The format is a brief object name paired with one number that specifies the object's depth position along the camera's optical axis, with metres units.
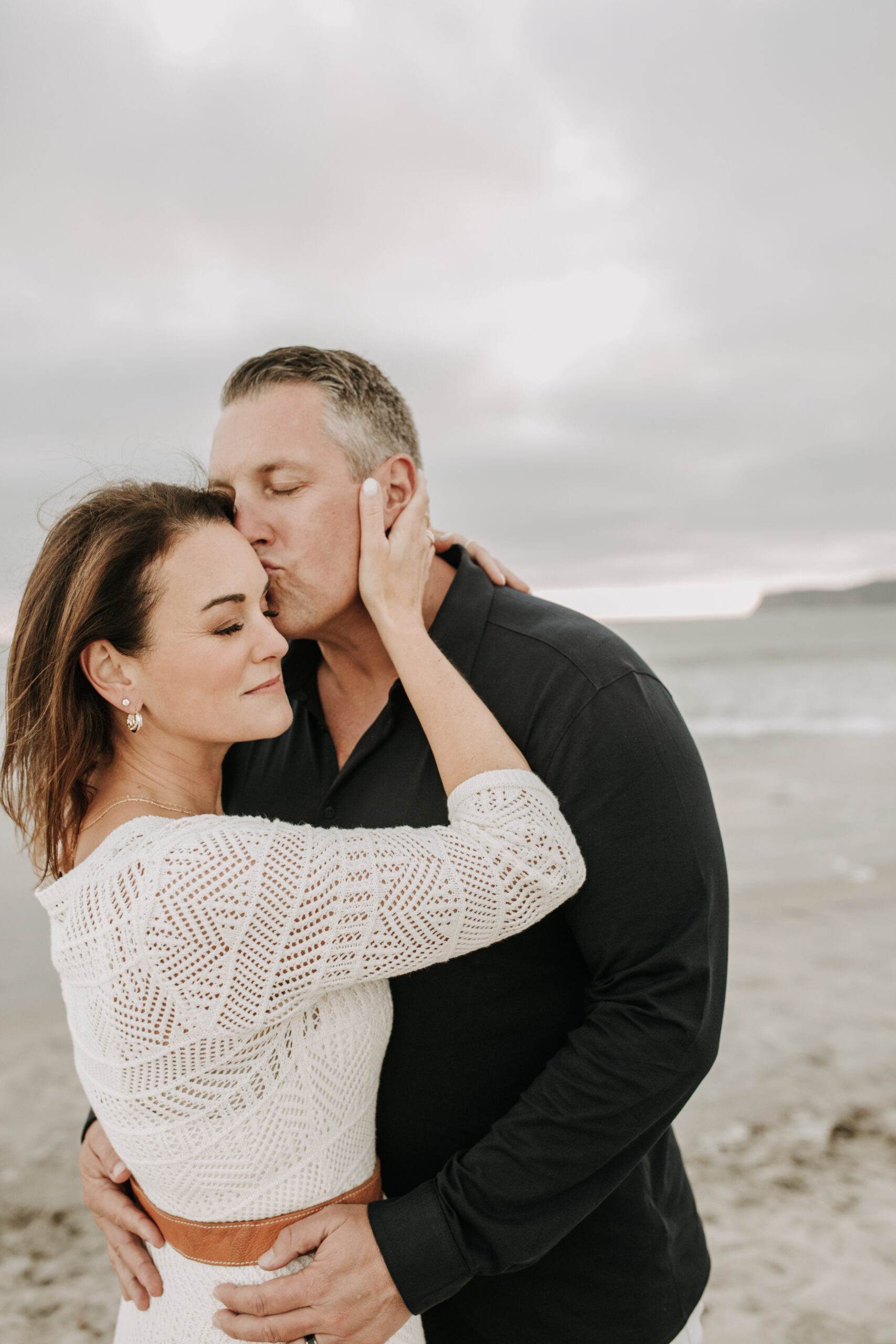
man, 1.63
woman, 1.40
